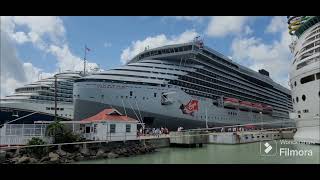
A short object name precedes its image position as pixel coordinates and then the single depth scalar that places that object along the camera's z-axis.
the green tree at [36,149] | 14.33
